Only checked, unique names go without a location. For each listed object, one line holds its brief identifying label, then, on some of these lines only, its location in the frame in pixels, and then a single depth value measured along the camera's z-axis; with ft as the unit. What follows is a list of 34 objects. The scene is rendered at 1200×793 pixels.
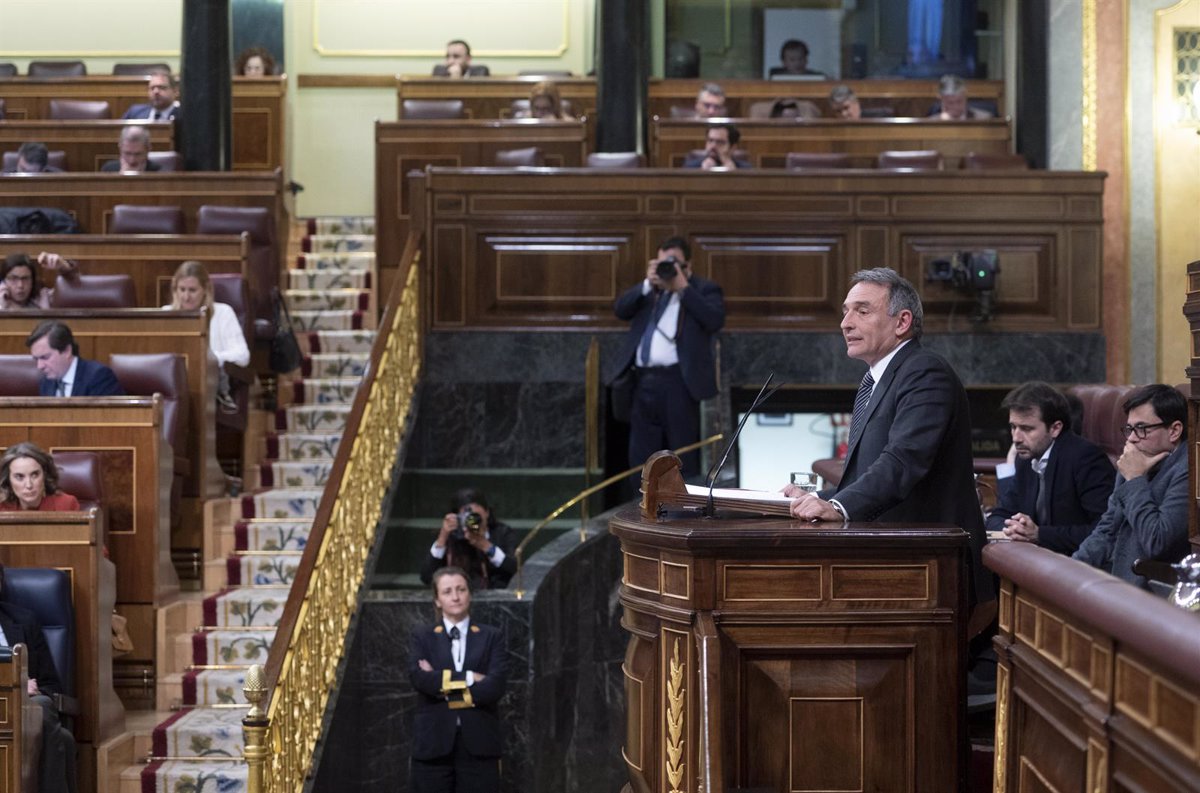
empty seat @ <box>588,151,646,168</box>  57.06
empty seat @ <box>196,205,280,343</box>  53.21
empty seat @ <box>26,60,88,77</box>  77.82
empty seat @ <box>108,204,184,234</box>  54.29
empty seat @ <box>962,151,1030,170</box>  58.82
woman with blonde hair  44.78
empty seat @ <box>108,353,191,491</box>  41.78
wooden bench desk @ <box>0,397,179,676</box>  38.29
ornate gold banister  32.17
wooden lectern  19.29
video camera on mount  52.80
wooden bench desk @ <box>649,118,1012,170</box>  62.23
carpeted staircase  35.81
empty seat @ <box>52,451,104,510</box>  37.40
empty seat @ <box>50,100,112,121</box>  70.85
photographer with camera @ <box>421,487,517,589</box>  39.75
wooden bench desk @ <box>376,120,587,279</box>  60.95
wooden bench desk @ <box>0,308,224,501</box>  42.47
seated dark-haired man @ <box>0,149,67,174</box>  60.44
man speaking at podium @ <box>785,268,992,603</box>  20.36
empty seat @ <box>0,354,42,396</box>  41.88
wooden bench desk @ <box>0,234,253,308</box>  50.70
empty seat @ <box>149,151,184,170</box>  58.95
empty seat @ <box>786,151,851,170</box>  58.85
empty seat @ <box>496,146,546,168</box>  58.80
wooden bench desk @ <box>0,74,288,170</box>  70.69
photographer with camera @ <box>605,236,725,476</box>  45.91
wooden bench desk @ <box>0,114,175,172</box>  63.77
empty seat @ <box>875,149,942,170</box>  58.95
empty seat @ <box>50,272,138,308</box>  48.03
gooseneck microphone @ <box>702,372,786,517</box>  20.85
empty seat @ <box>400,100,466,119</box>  67.87
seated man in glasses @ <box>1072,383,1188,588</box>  23.02
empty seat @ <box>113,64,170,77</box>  78.28
